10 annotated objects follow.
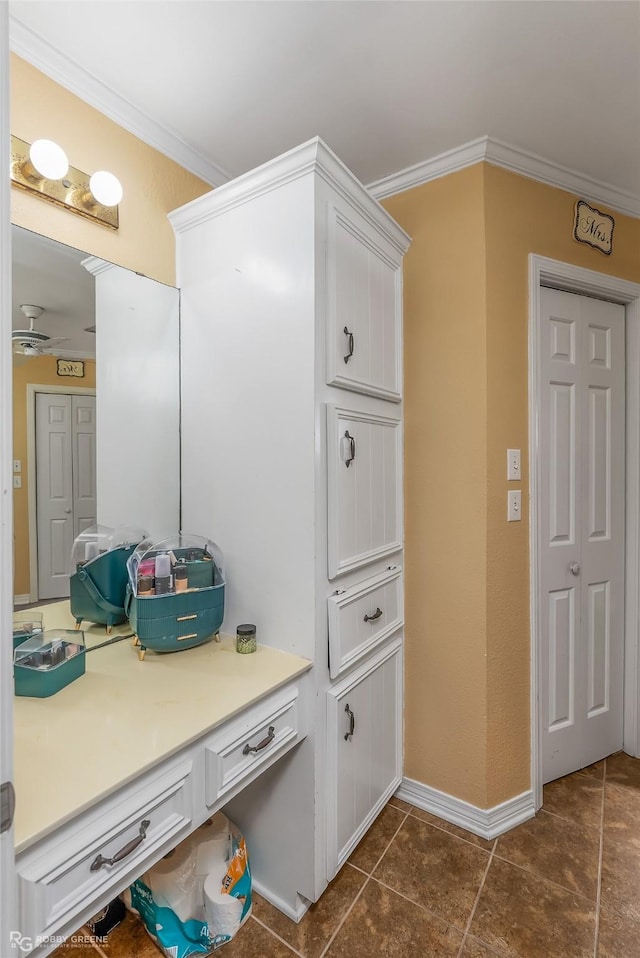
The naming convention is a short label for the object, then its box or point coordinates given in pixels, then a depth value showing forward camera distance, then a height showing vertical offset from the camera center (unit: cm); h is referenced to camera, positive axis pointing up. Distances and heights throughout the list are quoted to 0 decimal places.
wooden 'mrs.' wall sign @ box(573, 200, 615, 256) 193 +106
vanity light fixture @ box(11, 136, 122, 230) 126 +86
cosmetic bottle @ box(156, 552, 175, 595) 133 -29
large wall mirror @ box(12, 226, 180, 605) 126 +22
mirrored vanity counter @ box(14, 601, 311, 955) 75 -54
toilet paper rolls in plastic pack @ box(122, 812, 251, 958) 122 -115
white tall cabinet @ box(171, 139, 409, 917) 133 +8
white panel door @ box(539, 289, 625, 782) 193 -23
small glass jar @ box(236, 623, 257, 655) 137 -49
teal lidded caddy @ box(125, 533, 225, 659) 130 -35
